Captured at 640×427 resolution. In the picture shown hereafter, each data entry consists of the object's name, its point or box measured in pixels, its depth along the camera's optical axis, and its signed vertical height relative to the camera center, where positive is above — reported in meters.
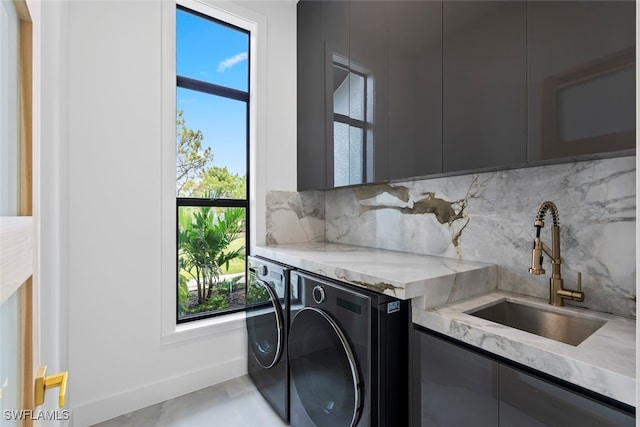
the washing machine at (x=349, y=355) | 1.13 -0.60
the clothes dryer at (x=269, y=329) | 1.69 -0.75
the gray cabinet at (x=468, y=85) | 0.91 +0.51
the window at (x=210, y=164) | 2.17 +0.35
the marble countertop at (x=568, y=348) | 0.71 -0.39
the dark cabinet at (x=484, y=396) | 0.74 -0.53
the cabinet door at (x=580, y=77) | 0.86 +0.42
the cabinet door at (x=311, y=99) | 2.17 +0.85
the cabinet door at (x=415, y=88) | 1.37 +0.60
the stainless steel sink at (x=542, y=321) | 1.15 -0.46
